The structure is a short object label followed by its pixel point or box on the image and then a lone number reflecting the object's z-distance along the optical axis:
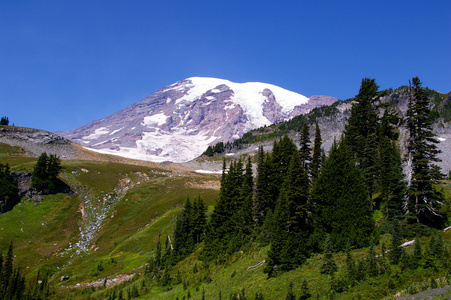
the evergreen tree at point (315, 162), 44.92
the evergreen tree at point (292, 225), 28.73
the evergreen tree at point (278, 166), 47.84
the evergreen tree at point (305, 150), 47.12
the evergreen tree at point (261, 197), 47.03
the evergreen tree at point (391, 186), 30.27
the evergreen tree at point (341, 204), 28.09
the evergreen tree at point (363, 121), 50.41
